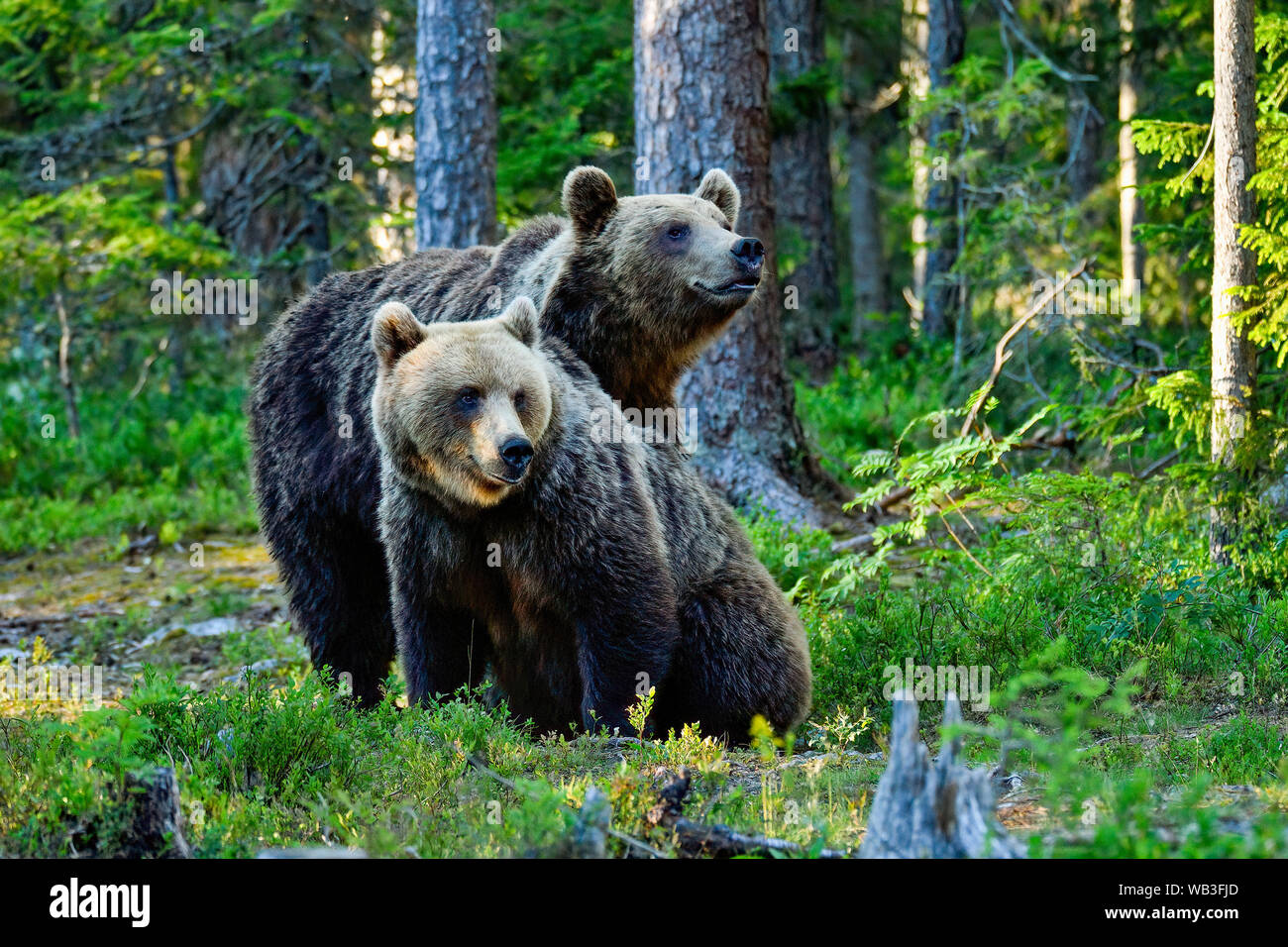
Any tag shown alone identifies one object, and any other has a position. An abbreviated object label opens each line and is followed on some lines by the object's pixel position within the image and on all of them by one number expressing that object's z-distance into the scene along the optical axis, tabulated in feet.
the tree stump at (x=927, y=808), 21.31
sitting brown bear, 34.40
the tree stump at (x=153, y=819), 23.75
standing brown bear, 42.37
